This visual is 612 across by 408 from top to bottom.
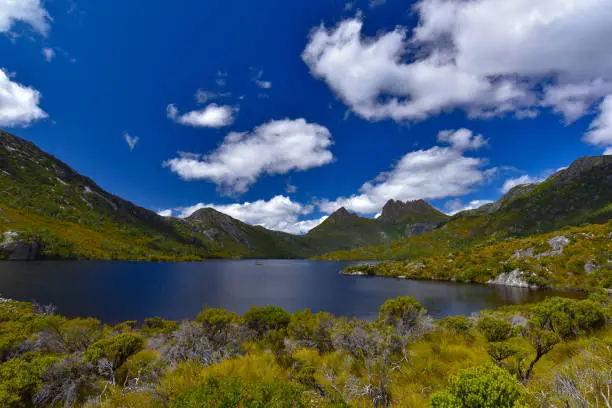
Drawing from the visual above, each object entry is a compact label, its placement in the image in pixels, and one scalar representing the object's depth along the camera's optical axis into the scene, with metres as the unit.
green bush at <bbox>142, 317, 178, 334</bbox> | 31.22
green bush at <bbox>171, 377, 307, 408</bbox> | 6.00
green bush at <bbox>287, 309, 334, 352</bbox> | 17.56
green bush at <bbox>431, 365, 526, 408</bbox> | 5.18
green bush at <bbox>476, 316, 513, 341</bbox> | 14.88
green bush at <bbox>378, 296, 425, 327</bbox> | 23.91
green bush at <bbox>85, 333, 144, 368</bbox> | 12.78
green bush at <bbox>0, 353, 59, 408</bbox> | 8.75
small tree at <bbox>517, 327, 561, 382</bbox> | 10.21
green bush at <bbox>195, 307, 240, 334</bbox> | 19.08
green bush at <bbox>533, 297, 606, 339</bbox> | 16.67
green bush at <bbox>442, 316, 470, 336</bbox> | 21.05
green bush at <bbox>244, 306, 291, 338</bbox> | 20.69
